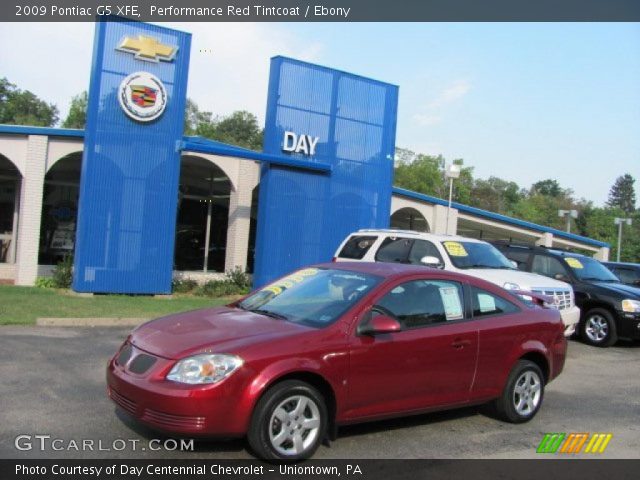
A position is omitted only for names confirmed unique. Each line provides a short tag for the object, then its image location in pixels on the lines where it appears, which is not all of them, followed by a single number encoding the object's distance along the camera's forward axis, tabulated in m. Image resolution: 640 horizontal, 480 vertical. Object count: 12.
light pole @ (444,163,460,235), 17.45
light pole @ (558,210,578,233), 37.36
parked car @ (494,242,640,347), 12.19
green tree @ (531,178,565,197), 134.50
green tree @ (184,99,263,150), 80.69
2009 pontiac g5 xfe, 4.60
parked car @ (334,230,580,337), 10.75
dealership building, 14.72
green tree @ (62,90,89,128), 59.56
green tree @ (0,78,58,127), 68.81
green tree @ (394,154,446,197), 64.25
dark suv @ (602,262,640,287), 16.36
